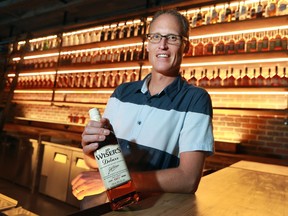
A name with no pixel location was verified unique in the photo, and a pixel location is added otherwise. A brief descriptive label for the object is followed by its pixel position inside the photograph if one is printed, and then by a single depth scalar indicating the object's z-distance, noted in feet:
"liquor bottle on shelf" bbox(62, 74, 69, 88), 16.42
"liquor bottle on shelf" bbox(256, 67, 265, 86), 10.39
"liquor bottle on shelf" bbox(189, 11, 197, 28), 11.63
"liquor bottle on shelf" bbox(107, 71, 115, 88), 14.64
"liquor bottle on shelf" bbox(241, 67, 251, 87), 10.68
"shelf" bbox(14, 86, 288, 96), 9.25
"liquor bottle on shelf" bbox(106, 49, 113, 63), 14.33
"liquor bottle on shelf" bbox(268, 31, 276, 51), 10.05
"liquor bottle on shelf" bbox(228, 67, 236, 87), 11.35
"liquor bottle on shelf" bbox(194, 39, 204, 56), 11.58
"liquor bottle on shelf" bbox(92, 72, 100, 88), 15.54
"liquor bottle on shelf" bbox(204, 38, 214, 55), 11.19
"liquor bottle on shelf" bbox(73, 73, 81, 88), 16.21
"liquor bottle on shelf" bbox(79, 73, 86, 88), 15.97
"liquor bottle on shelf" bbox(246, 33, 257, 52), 10.10
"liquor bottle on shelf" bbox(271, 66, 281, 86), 10.10
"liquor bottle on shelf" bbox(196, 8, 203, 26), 11.52
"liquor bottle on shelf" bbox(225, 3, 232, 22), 10.92
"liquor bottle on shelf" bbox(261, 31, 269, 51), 10.07
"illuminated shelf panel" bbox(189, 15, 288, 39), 9.33
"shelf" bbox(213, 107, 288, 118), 9.10
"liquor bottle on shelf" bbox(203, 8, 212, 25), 11.39
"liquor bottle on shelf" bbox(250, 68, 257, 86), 10.48
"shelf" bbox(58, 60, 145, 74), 12.87
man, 2.64
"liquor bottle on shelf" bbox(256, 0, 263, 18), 10.03
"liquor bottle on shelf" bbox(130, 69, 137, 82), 13.92
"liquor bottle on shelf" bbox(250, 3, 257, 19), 10.36
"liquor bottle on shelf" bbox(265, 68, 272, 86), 10.36
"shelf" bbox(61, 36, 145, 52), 12.80
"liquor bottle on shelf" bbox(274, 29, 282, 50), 9.89
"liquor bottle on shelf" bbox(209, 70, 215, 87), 11.37
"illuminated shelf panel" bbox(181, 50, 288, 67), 9.39
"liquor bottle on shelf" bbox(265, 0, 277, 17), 9.98
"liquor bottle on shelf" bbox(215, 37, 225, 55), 11.02
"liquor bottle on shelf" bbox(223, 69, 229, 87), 11.49
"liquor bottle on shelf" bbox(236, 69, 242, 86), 11.21
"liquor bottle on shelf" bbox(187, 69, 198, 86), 11.66
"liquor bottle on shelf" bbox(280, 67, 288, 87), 9.75
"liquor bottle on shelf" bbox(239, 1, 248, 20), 10.50
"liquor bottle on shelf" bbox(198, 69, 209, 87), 11.05
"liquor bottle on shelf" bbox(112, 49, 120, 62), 14.09
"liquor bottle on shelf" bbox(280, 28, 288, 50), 9.73
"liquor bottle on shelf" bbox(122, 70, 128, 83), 14.24
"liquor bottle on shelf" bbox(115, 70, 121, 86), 14.92
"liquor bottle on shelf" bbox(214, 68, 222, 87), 11.15
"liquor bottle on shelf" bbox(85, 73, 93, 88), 16.01
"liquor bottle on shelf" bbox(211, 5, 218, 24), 11.11
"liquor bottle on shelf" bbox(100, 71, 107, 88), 15.35
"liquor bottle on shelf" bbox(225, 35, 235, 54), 10.67
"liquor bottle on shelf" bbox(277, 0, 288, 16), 9.61
